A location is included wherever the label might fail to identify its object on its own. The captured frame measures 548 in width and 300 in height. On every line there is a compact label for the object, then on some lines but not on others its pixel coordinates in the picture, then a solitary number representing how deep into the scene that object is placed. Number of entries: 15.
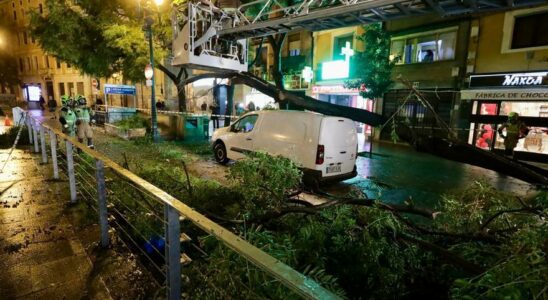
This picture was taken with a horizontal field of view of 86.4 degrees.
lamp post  13.18
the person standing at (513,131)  10.47
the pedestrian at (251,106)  22.16
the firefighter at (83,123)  10.33
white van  7.58
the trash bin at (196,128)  15.12
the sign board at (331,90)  19.52
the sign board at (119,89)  18.56
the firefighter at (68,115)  10.77
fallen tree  4.84
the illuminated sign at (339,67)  18.16
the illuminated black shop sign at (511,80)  11.63
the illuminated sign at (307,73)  21.30
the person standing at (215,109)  22.36
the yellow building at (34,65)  42.28
